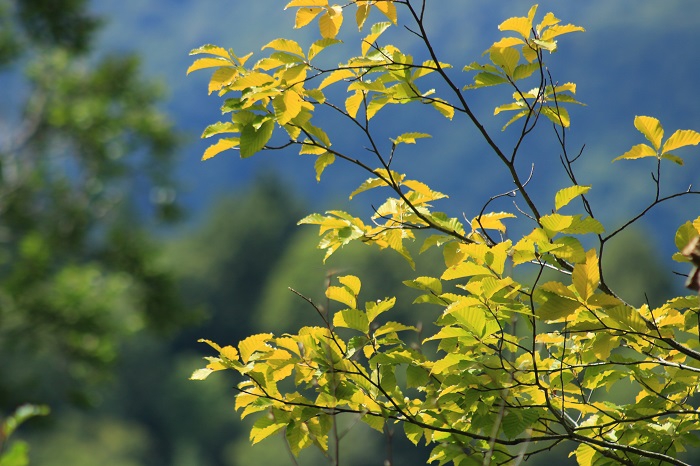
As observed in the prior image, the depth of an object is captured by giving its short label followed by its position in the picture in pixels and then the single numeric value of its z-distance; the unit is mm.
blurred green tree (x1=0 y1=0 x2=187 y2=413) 19302
